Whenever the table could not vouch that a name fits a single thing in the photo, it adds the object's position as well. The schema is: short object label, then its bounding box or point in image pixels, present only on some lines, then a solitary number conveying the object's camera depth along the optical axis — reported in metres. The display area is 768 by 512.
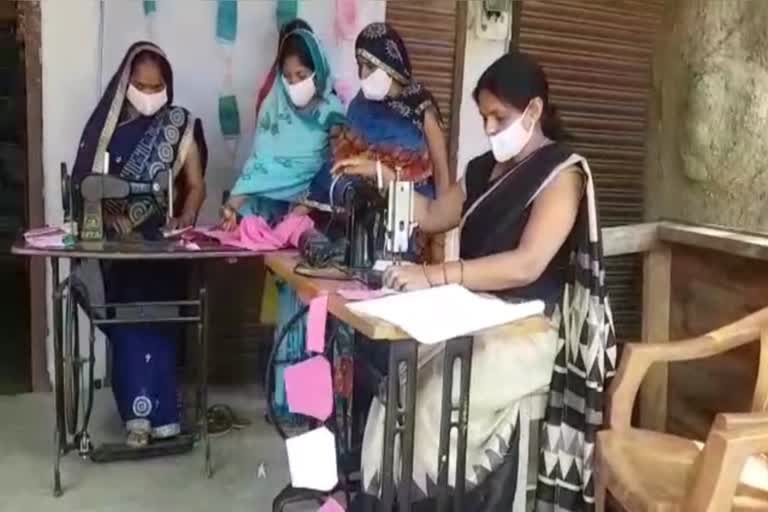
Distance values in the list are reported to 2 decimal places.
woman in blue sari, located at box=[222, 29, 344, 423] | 3.09
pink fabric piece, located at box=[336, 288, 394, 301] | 2.14
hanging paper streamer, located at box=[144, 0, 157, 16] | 3.61
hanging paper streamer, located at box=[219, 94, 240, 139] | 3.77
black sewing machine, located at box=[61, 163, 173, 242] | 2.78
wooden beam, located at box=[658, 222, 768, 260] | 2.47
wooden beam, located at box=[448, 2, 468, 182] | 3.85
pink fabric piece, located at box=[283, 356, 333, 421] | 2.26
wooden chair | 1.61
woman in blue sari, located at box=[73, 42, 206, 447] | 3.06
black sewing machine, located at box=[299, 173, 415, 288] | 2.35
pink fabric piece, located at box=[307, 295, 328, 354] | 2.16
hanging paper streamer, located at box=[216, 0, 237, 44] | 3.71
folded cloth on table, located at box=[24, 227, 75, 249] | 2.69
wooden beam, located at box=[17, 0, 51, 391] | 3.48
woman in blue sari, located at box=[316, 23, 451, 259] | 2.96
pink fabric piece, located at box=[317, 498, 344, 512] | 2.36
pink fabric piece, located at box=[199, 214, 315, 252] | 2.83
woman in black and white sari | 2.17
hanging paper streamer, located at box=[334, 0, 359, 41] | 3.83
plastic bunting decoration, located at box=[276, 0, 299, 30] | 3.78
